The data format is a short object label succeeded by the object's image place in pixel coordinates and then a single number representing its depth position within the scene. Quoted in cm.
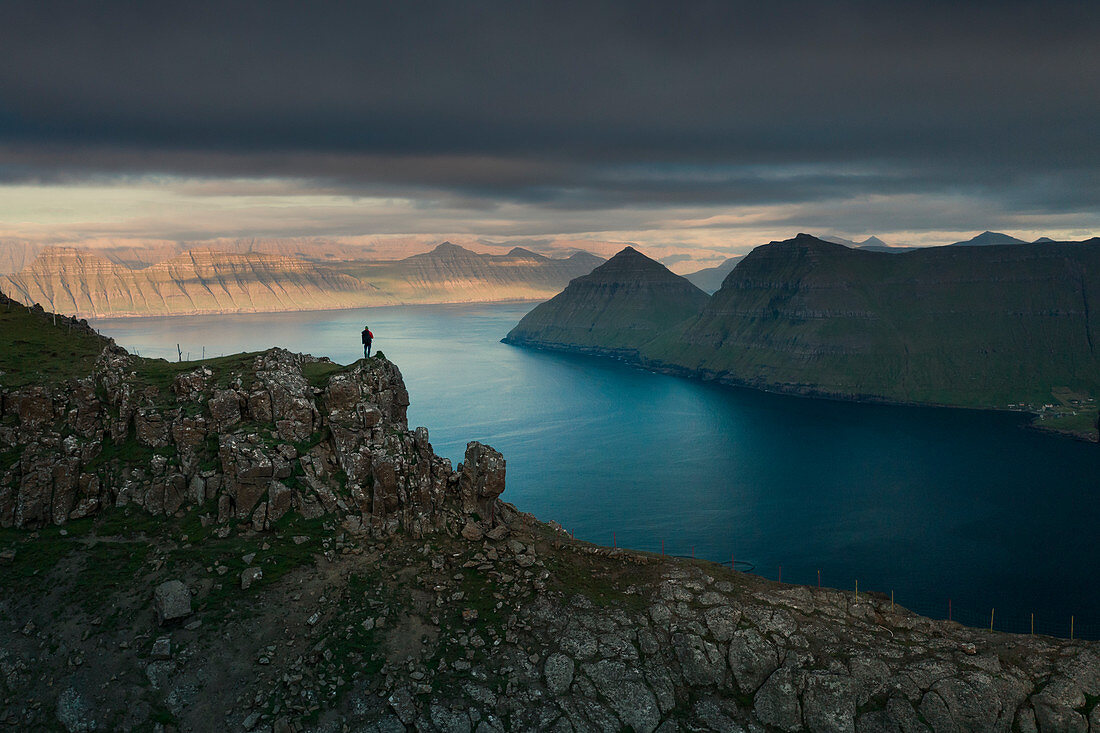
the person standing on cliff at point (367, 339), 5594
